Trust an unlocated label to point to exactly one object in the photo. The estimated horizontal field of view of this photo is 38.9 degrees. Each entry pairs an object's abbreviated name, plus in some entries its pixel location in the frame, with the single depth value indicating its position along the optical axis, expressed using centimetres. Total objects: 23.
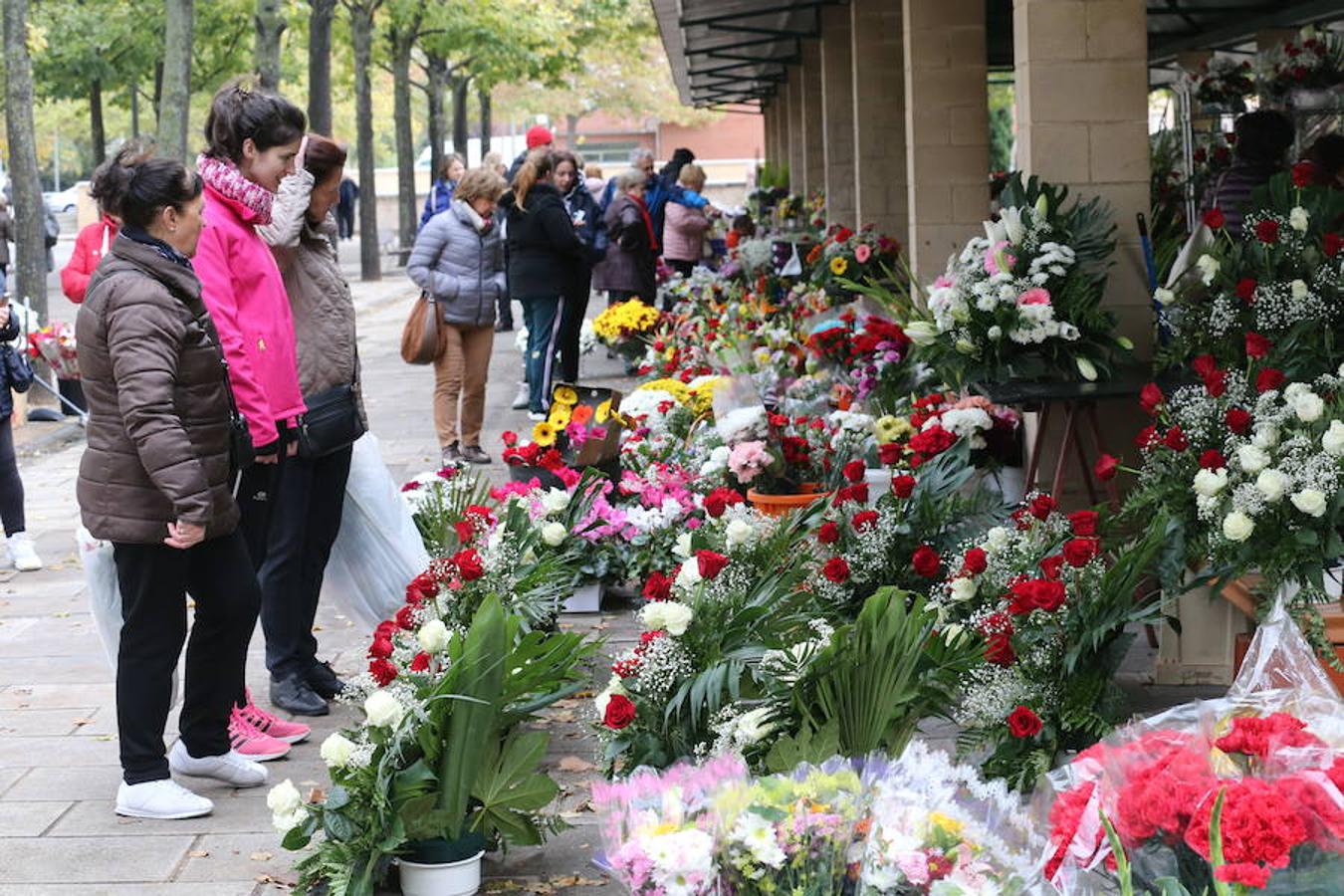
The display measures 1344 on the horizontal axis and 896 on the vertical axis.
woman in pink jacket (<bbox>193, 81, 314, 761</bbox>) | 573
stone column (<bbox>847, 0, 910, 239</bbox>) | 1311
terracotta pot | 756
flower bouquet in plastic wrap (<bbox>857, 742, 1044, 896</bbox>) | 333
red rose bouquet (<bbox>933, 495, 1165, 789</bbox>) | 490
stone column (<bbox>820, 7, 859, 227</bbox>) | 1573
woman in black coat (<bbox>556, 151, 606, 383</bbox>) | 1345
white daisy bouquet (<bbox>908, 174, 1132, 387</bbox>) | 663
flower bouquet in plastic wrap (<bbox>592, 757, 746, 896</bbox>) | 334
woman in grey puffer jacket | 1106
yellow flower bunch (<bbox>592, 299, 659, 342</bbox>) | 1445
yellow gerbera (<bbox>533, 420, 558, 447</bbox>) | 890
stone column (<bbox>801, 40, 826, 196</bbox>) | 1956
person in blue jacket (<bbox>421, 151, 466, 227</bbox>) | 1777
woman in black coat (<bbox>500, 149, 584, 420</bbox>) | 1277
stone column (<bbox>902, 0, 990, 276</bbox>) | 1020
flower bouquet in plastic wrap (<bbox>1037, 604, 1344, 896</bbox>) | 279
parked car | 6412
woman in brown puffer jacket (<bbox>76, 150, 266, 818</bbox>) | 504
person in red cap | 1444
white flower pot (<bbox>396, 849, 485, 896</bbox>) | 463
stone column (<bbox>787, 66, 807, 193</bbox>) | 2225
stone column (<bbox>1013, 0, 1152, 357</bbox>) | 724
